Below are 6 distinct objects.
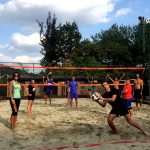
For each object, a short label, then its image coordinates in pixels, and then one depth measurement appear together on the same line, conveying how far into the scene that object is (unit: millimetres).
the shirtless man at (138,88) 7481
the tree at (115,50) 23103
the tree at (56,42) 21748
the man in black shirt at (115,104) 4683
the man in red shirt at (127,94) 6347
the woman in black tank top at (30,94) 6302
